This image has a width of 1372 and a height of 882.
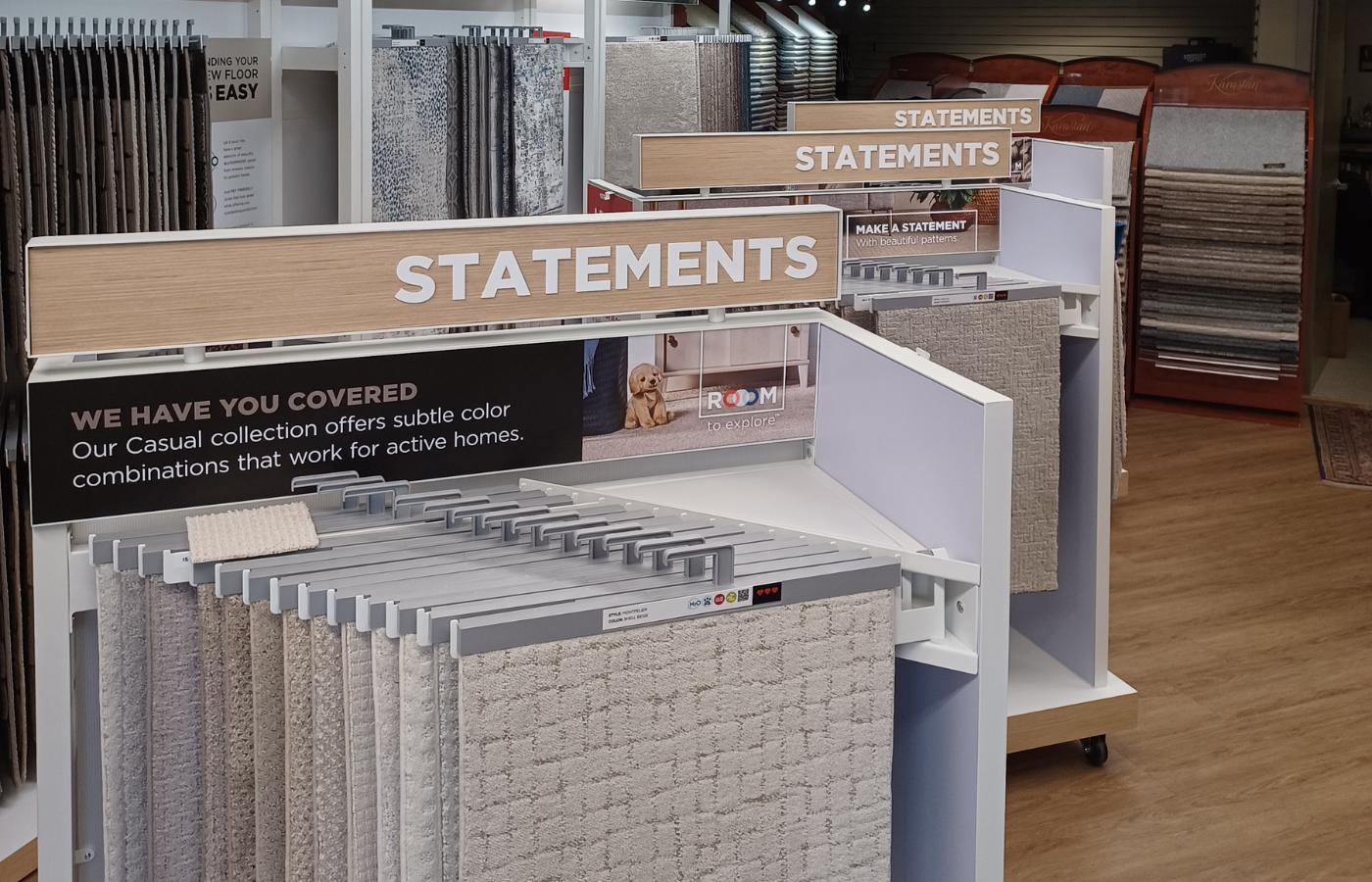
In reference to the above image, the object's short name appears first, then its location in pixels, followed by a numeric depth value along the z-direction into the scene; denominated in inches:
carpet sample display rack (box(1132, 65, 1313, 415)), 263.0
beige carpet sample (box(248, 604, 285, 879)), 70.1
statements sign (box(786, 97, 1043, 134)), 169.8
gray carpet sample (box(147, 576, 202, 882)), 71.9
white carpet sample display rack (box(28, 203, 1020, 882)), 73.3
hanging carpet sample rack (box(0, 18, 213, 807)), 115.5
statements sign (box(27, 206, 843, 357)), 73.1
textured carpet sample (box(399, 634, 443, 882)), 65.8
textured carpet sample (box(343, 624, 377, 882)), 67.6
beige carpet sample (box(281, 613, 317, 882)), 68.9
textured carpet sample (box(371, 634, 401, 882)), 66.7
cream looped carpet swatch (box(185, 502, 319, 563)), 70.7
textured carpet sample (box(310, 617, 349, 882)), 68.3
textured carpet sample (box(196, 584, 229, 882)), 70.9
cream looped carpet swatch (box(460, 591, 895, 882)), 65.7
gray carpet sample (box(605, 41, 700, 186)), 230.4
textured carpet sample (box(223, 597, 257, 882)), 70.6
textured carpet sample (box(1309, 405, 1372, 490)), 240.1
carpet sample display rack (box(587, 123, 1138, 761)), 125.6
